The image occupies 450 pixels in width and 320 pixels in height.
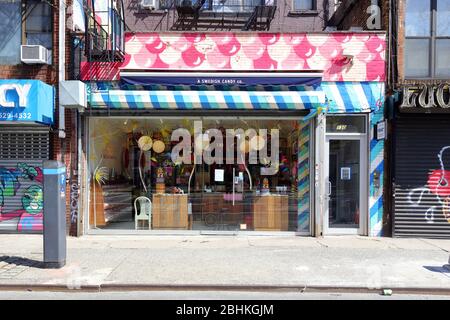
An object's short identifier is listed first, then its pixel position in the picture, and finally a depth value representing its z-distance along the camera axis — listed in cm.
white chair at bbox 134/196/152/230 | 1183
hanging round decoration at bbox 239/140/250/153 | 1181
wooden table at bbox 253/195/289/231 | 1173
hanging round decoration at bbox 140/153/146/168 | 1192
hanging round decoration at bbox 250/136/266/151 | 1180
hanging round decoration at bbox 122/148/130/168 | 1192
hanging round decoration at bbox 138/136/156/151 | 1188
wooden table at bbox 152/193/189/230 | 1177
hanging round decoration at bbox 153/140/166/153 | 1187
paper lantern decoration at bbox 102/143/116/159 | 1195
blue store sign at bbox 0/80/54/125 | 1028
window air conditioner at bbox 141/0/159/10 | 1503
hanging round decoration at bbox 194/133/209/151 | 1177
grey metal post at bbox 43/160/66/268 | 798
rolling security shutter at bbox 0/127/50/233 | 1135
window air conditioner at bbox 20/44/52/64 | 1103
